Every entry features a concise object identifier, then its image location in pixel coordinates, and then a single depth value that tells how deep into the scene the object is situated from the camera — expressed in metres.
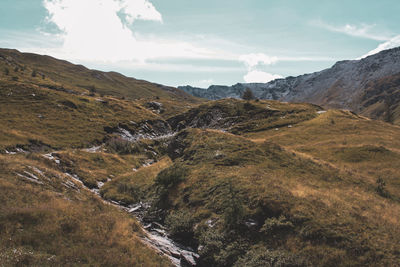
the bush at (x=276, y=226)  19.05
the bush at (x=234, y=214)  20.48
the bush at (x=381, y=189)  29.12
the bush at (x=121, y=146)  62.03
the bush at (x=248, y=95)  140.38
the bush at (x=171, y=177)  31.92
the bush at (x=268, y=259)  15.81
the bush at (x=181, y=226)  22.31
